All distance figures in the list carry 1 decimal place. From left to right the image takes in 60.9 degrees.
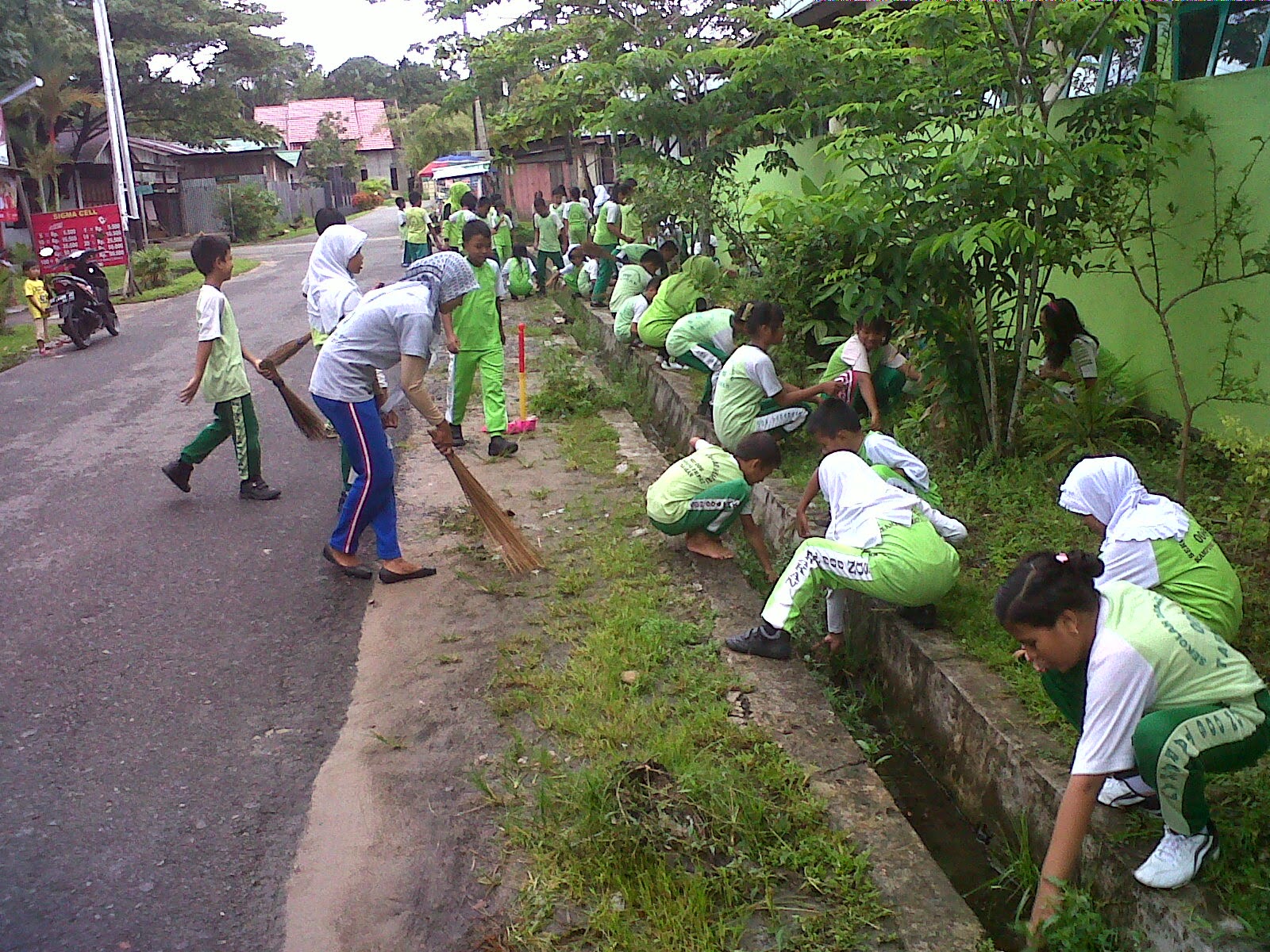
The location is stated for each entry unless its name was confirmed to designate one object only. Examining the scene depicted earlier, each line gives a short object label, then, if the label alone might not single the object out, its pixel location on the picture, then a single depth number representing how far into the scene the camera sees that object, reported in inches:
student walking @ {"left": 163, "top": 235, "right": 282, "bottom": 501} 253.0
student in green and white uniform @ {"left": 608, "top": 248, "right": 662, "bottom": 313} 424.2
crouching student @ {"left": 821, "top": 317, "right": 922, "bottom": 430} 256.2
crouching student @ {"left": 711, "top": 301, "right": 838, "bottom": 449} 245.4
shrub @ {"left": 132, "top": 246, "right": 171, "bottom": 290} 780.0
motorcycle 518.9
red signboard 656.4
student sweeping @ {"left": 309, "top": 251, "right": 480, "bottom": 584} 205.3
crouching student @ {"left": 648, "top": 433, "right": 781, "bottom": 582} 210.5
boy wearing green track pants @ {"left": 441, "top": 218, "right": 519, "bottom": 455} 302.5
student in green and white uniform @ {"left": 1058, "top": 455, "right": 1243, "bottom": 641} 131.5
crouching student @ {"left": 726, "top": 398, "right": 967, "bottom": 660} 160.2
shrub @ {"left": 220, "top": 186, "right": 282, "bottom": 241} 1368.1
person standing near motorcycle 500.1
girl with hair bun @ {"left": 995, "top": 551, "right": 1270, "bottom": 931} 102.5
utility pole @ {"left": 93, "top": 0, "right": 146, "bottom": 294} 713.6
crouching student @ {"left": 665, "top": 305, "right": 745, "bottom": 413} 302.2
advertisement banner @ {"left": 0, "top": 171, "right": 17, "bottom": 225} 631.2
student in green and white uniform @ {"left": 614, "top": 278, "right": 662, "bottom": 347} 390.7
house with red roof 2144.4
